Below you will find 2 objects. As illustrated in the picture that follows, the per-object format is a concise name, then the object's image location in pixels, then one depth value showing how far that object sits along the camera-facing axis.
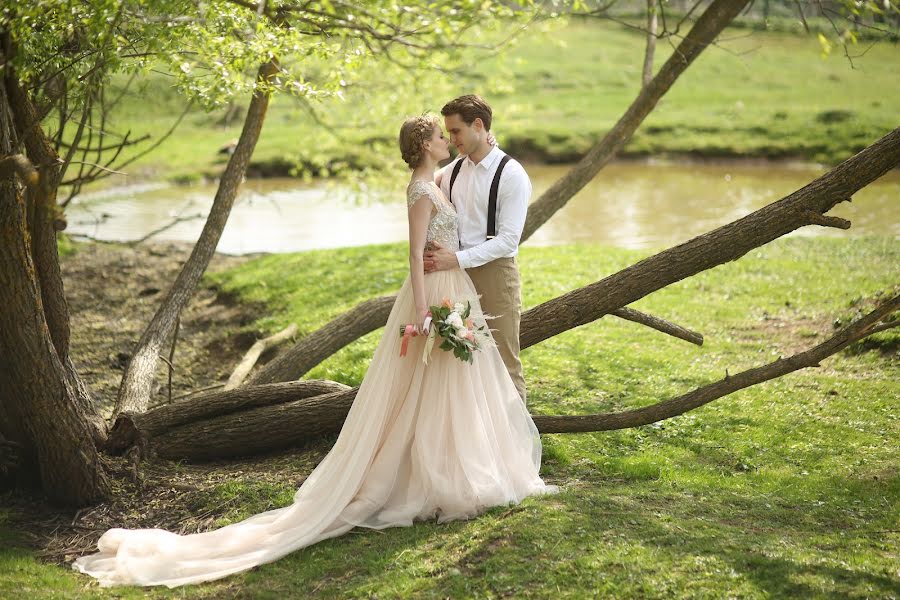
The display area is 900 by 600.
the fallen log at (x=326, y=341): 9.01
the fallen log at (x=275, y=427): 7.03
